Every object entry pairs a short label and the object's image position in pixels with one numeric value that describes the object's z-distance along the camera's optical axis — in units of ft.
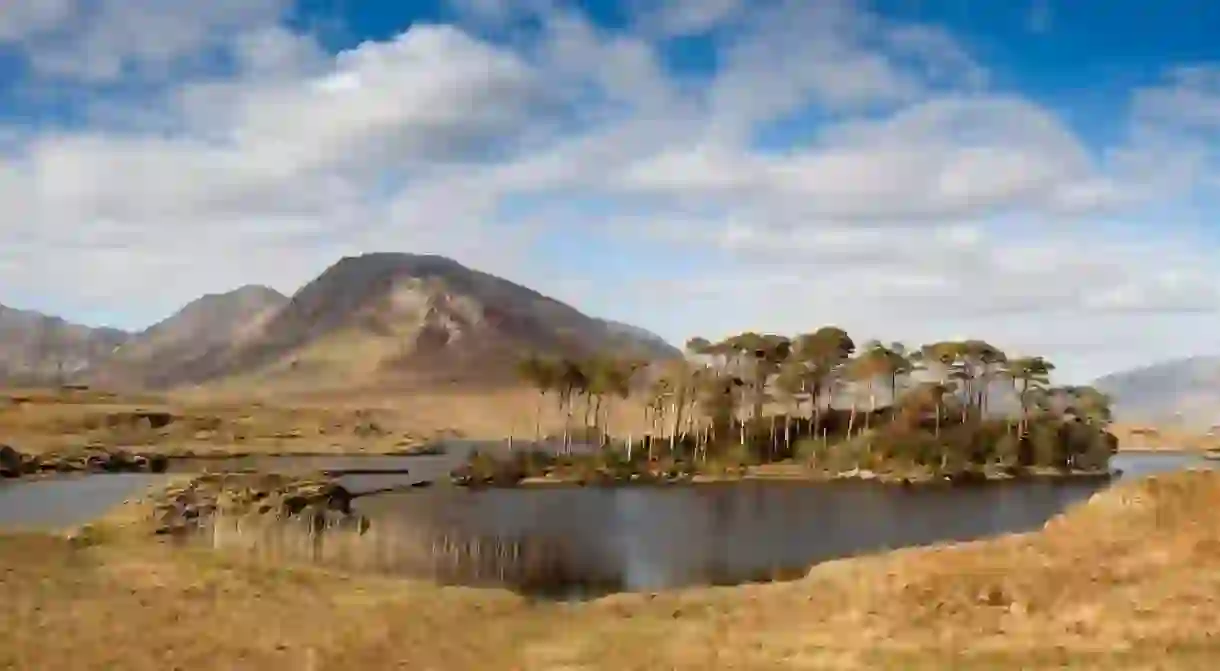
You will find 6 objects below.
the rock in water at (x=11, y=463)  280.51
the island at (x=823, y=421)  323.16
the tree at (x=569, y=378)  378.32
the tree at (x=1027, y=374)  383.45
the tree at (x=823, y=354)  363.56
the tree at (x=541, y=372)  379.76
